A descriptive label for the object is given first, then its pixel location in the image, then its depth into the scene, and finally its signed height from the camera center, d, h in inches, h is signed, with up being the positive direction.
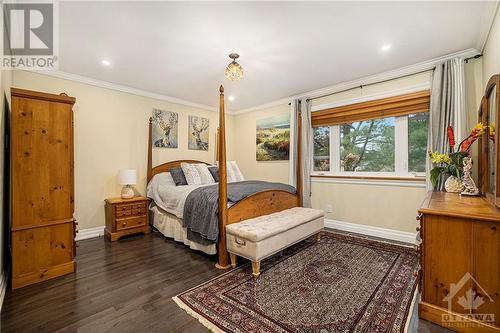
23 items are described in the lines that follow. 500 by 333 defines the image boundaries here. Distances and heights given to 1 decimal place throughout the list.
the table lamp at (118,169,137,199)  135.4 -8.3
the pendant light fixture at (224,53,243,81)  102.7 +44.1
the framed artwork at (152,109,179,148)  165.9 +28.0
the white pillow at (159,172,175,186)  149.5 -9.9
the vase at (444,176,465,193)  88.8 -8.6
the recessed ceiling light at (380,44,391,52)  98.2 +52.9
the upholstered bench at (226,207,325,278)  86.0 -29.7
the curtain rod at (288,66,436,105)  116.6 +49.6
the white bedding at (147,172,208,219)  122.3 -17.4
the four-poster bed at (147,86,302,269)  95.3 -19.9
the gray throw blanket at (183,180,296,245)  98.0 -21.7
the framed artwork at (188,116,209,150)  187.9 +27.6
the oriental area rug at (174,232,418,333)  60.8 -43.6
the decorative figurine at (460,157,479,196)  80.7 -6.6
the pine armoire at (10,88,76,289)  78.7 -8.2
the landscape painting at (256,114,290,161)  182.5 +22.4
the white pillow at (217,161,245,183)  165.8 -6.8
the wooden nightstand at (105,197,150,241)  128.8 -31.6
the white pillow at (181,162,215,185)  153.1 -6.8
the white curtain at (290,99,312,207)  161.3 +11.2
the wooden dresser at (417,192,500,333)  53.4 -26.3
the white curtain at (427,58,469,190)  102.4 +27.9
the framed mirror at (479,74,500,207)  60.3 +5.1
